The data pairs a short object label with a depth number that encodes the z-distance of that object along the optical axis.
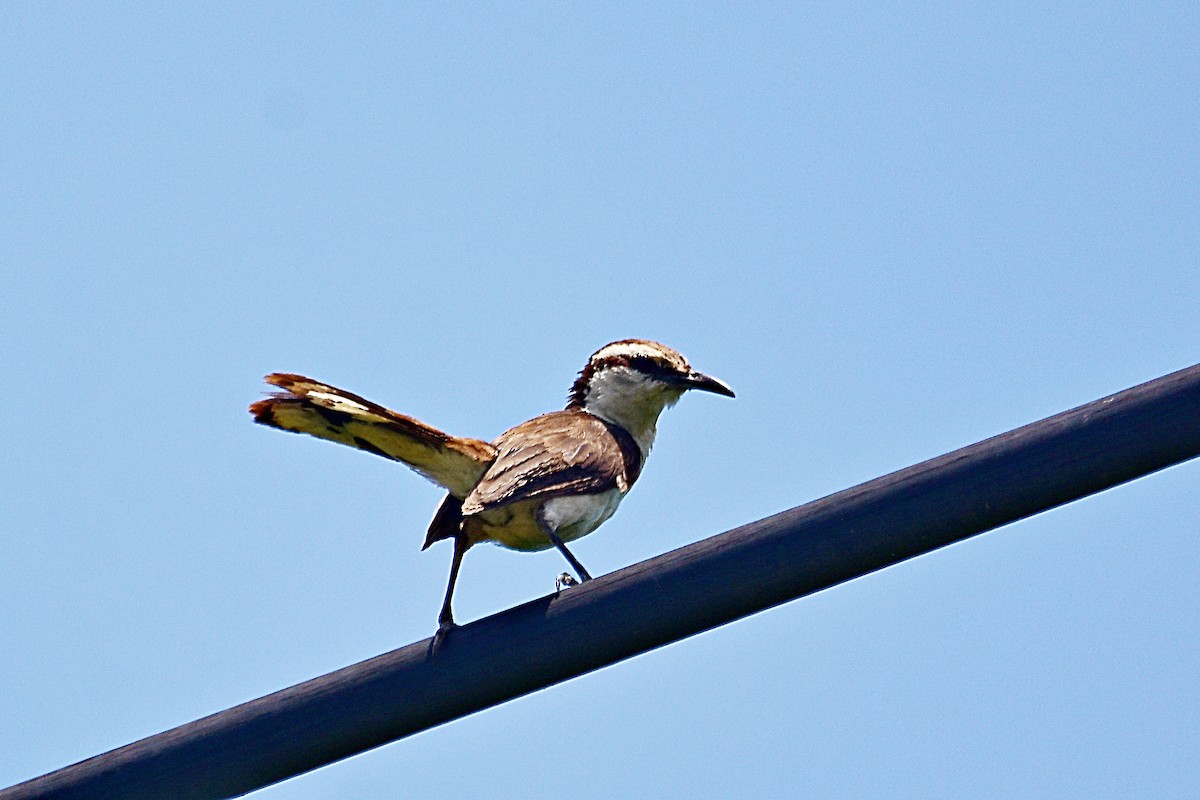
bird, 12.00
